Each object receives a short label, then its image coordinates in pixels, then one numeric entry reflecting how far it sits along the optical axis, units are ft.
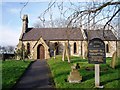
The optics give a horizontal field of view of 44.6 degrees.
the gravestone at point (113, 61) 40.34
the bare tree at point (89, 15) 20.13
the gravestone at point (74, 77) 28.16
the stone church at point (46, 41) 98.61
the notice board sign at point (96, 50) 28.29
